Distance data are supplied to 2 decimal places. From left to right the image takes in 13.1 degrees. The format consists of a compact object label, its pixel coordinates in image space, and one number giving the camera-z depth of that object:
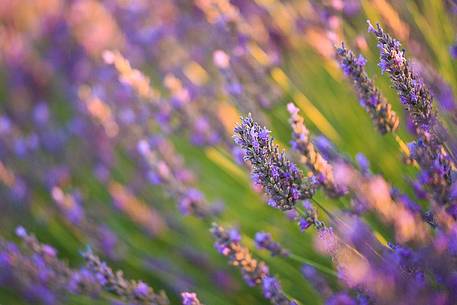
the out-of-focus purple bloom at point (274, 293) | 0.96
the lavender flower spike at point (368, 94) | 0.94
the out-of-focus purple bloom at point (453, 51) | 1.01
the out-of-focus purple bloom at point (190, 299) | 0.95
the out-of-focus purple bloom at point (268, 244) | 0.98
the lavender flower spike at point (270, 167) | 0.92
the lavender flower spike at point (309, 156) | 0.95
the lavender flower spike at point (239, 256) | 0.97
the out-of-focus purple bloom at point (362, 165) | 1.00
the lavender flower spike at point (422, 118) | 0.91
